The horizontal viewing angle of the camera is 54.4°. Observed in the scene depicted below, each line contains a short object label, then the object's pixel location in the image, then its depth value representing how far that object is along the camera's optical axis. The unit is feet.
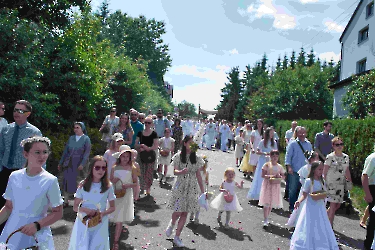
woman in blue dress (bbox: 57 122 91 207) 24.97
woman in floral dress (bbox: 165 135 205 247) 20.16
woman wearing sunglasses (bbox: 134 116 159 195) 28.71
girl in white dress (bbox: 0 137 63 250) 10.56
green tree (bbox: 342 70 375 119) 55.06
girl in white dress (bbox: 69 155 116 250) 14.02
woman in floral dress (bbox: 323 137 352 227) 23.90
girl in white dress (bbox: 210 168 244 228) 24.31
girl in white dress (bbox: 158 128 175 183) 37.72
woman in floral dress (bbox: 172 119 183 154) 45.11
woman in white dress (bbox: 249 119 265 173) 41.09
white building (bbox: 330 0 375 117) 90.74
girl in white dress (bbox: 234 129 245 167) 52.64
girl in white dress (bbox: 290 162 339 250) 18.31
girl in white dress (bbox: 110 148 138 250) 19.36
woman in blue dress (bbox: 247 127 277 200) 33.52
